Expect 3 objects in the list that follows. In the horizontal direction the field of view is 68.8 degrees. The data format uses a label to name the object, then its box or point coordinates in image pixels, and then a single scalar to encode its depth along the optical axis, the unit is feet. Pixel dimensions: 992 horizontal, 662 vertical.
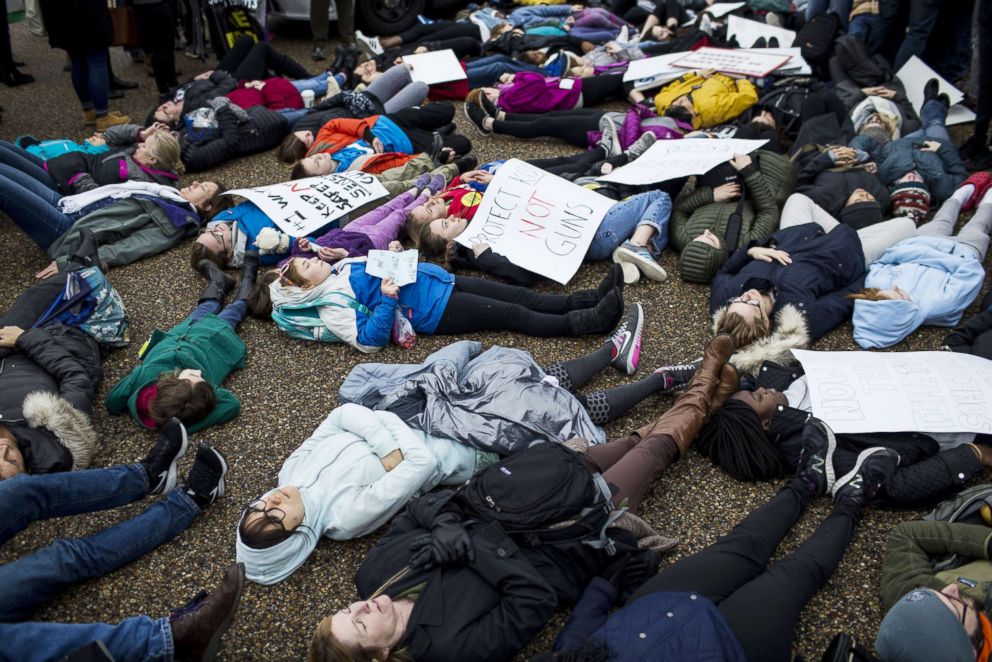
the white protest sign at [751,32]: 27.53
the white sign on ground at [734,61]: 23.77
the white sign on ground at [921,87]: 22.40
